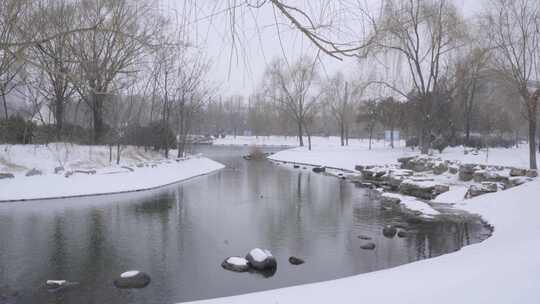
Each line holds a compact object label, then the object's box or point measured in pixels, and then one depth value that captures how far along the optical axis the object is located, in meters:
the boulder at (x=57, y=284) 6.03
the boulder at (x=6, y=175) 14.26
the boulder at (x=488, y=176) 14.47
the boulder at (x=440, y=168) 18.73
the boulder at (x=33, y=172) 14.88
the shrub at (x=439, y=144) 26.05
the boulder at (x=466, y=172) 16.66
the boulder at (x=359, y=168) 24.14
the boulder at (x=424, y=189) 14.80
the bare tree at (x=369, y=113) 34.81
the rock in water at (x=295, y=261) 7.47
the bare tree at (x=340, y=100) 40.85
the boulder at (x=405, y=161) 22.77
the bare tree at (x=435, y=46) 22.36
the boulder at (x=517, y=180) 13.27
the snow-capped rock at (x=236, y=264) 7.07
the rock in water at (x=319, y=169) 26.14
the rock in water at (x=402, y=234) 9.44
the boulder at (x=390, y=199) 13.99
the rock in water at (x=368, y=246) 8.45
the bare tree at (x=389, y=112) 32.78
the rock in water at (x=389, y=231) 9.51
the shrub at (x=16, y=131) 17.30
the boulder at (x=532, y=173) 13.60
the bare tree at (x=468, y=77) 19.83
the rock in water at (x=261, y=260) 7.08
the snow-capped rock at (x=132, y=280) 6.22
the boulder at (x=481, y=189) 13.16
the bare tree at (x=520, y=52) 15.48
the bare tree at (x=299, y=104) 40.91
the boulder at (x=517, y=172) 13.95
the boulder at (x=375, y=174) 20.92
